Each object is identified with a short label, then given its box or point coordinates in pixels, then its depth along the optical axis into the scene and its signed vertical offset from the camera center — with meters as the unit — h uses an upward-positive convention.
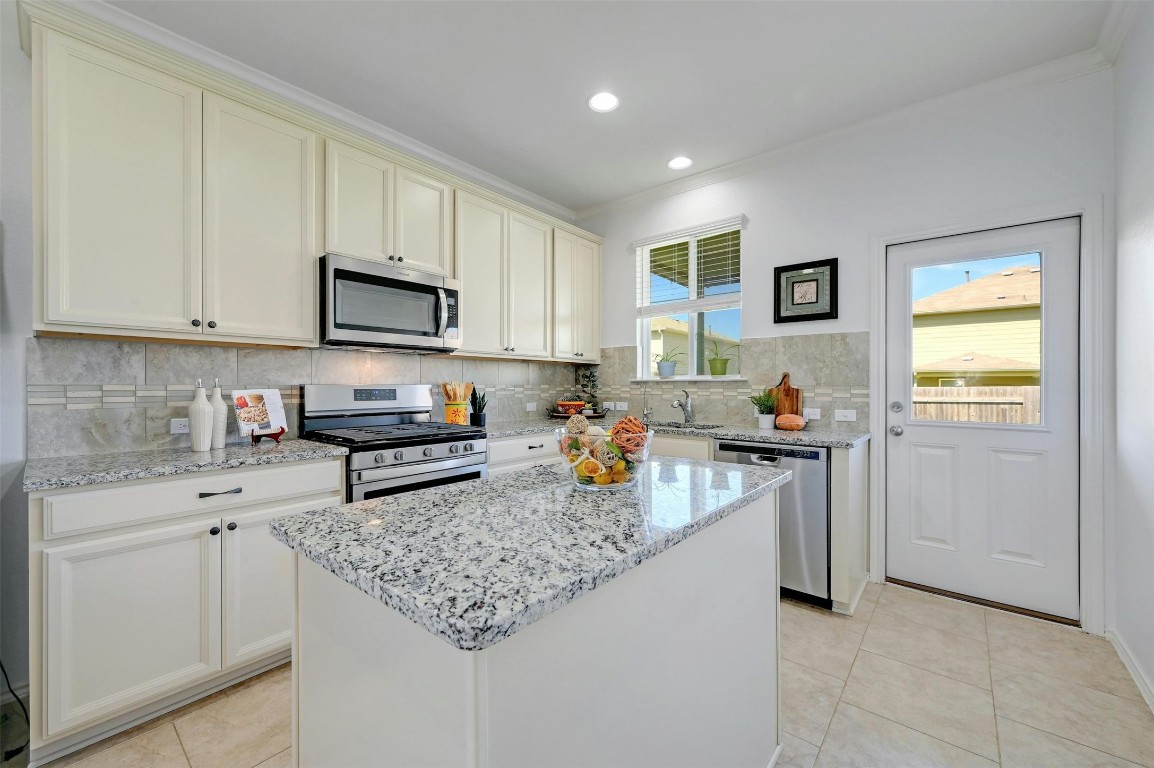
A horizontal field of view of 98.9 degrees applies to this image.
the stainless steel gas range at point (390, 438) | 2.26 -0.27
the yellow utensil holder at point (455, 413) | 3.19 -0.20
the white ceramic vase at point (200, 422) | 2.06 -0.17
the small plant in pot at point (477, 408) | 3.27 -0.17
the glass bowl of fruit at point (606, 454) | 1.22 -0.18
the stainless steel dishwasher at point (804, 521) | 2.57 -0.73
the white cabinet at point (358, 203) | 2.45 +0.92
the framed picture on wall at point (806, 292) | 3.04 +0.57
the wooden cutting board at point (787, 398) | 3.12 -0.10
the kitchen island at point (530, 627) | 0.65 -0.40
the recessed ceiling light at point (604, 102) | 2.59 +1.50
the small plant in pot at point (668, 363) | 3.78 +0.15
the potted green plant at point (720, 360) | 3.55 +0.16
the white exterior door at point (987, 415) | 2.41 -0.17
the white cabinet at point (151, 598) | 1.52 -0.75
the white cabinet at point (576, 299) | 3.77 +0.67
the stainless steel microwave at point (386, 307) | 2.40 +0.40
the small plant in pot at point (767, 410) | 3.11 -0.17
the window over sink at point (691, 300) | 3.55 +0.63
